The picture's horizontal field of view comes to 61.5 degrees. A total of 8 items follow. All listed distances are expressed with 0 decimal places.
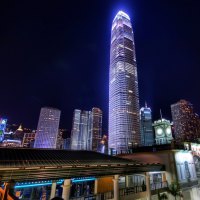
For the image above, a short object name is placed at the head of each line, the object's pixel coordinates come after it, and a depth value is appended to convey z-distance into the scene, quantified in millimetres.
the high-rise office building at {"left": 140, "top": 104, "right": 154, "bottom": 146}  186000
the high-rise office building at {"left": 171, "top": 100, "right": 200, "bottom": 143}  188125
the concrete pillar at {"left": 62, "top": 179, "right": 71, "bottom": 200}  11562
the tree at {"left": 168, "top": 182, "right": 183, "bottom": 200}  19938
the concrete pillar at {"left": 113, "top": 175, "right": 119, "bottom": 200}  14117
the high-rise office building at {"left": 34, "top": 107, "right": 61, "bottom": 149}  179650
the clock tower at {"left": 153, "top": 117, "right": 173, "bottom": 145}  86988
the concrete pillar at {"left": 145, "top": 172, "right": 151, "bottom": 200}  17484
